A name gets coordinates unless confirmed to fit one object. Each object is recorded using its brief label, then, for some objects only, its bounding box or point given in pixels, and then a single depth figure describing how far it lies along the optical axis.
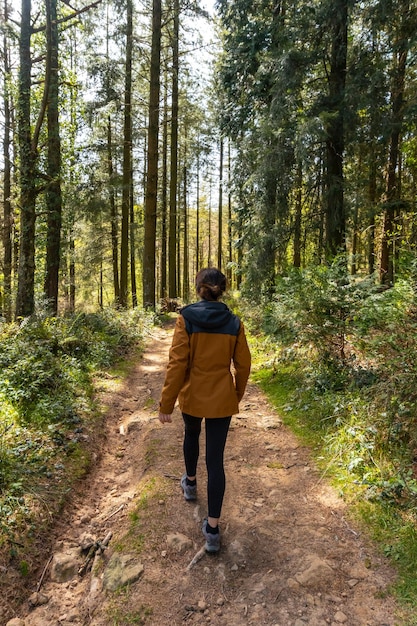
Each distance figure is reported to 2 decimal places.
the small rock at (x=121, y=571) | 2.83
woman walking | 2.99
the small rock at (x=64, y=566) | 3.06
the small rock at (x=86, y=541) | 3.35
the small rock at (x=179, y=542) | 3.15
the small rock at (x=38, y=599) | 2.84
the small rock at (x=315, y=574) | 2.76
